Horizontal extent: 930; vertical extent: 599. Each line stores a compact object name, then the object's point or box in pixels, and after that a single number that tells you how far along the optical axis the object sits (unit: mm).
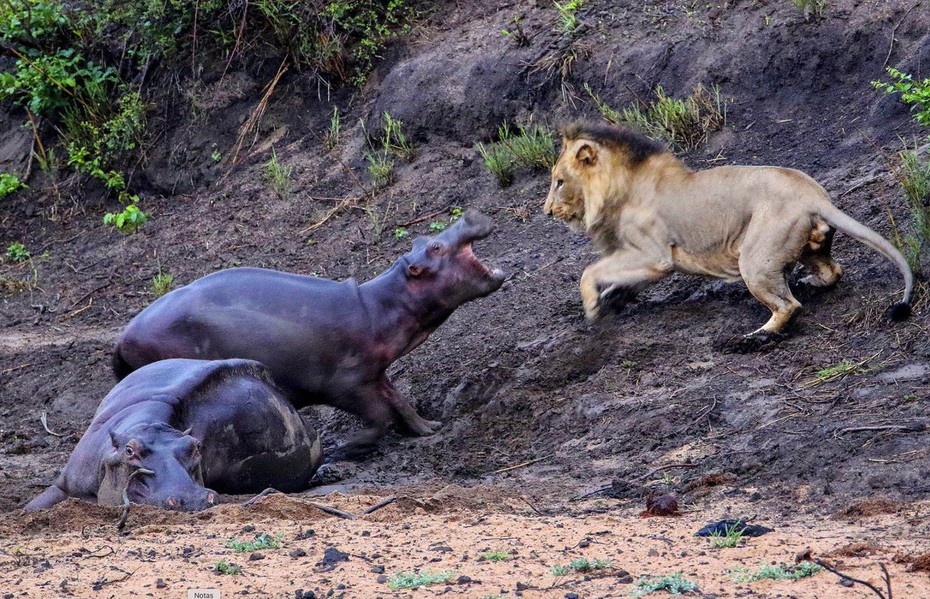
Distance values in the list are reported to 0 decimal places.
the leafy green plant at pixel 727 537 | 9391
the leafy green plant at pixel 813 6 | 22031
